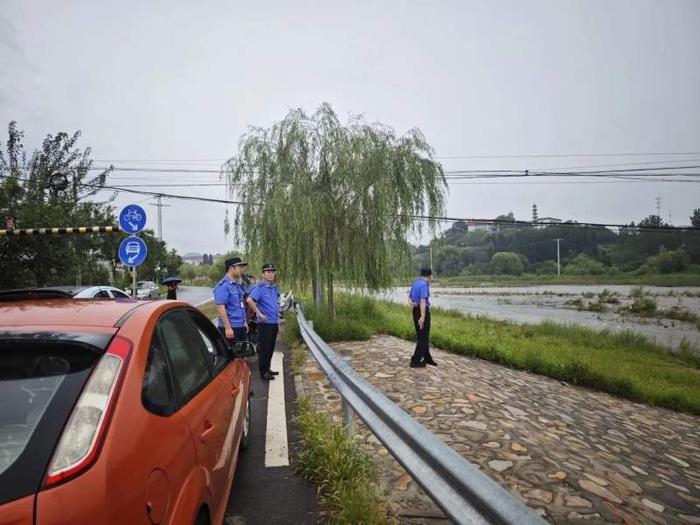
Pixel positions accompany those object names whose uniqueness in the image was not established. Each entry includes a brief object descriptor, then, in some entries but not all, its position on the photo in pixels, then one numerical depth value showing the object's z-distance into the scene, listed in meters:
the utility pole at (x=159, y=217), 42.53
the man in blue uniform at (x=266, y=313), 6.75
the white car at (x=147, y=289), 29.52
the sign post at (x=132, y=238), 9.92
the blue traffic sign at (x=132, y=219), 9.90
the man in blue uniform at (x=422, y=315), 7.45
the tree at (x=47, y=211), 15.42
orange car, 1.22
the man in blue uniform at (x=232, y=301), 6.27
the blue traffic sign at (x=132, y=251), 10.01
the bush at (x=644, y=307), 28.72
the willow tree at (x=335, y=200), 10.45
